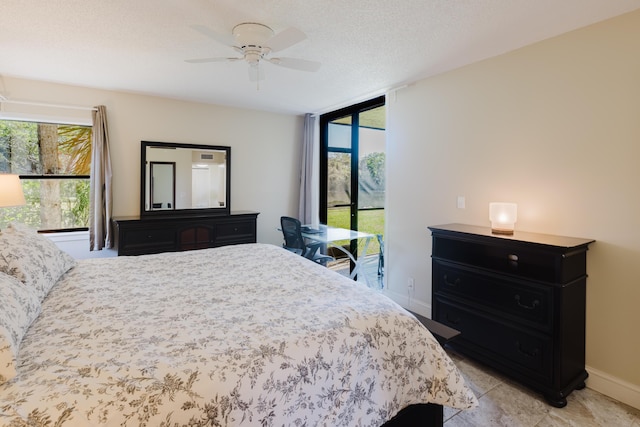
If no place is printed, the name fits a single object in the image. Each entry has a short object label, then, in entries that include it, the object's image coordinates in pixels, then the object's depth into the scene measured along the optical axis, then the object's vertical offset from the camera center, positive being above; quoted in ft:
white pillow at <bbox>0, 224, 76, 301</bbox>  4.86 -0.91
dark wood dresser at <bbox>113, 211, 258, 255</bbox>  11.46 -1.01
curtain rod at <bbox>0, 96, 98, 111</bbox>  10.43 +3.41
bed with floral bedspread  3.00 -1.65
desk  11.32 -1.02
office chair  11.55 -1.31
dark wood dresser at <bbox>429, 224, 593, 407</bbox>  6.48 -2.10
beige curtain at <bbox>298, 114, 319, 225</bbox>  15.60 +1.63
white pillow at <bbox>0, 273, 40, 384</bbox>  3.02 -1.35
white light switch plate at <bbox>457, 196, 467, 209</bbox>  9.59 +0.23
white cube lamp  7.83 -0.15
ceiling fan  6.37 +3.48
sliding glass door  13.98 +1.86
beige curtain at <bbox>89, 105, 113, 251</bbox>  11.53 +0.64
